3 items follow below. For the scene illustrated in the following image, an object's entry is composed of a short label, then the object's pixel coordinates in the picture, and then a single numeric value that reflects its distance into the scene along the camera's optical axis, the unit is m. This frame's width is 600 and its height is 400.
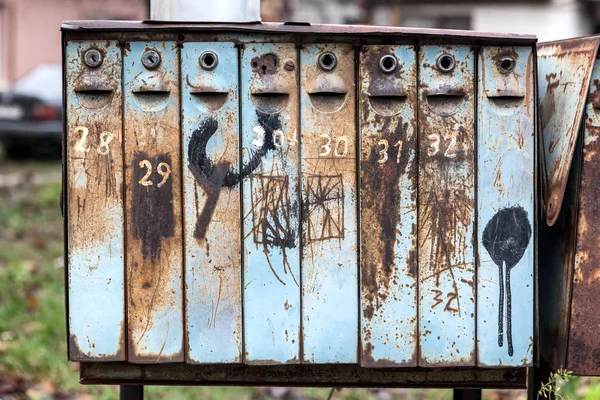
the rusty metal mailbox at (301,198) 2.60
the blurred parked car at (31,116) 11.78
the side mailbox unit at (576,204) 2.67
